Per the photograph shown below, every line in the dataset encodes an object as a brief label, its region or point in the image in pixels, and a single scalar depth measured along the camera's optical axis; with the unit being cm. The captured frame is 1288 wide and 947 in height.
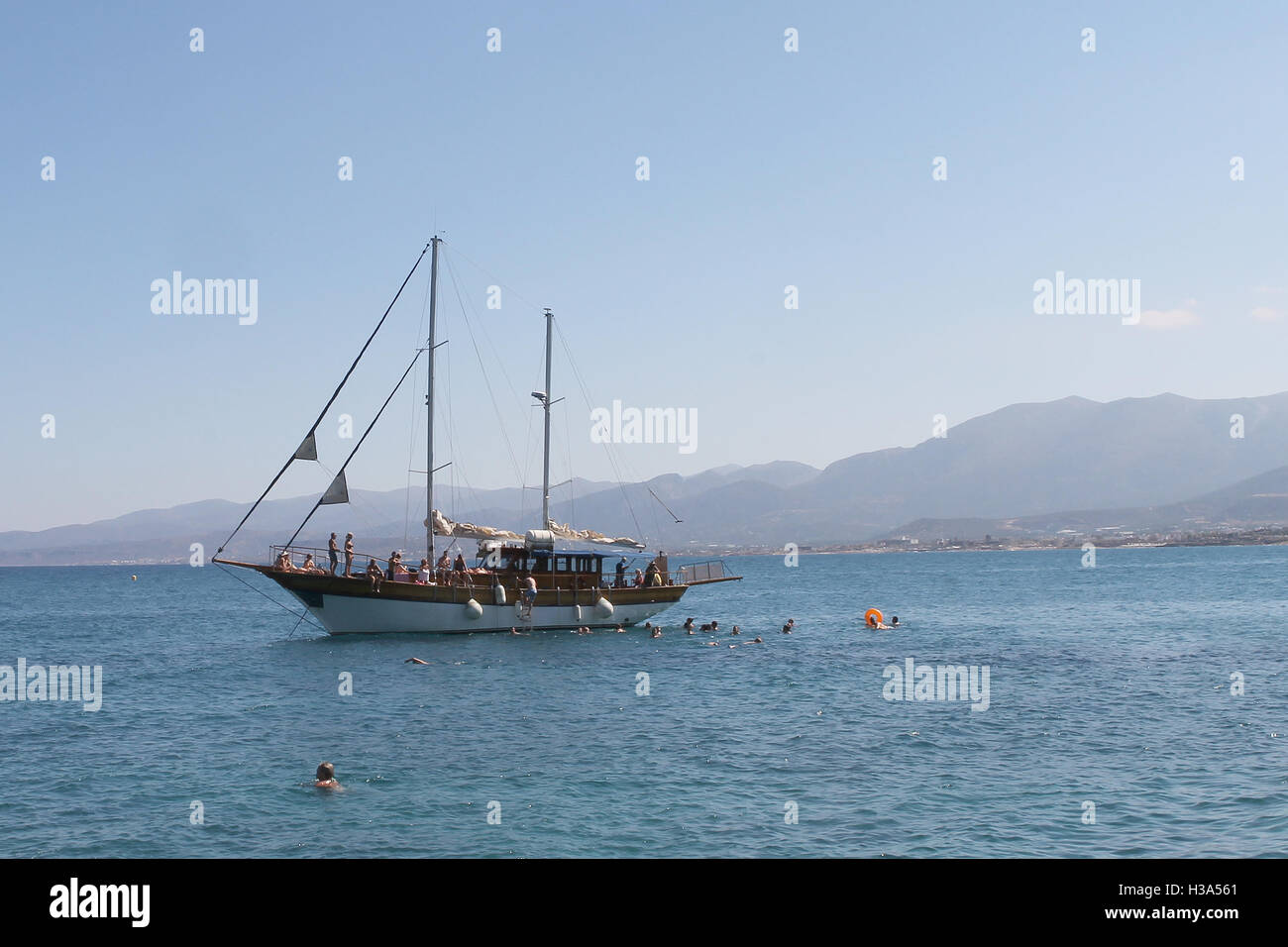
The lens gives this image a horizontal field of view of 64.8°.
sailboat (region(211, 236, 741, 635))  4619
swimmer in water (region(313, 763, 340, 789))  2012
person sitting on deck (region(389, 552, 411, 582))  4608
